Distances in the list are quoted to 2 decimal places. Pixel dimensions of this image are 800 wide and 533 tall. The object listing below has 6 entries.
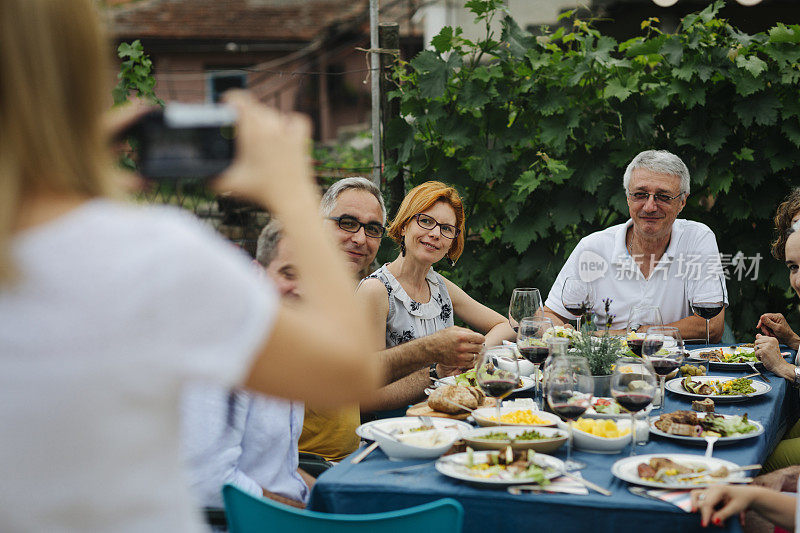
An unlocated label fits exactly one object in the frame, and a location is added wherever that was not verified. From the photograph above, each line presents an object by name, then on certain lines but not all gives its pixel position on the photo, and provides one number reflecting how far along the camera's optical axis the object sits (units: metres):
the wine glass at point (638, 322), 2.70
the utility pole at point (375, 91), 4.93
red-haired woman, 3.18
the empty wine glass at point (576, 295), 3.33
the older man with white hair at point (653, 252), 3.91
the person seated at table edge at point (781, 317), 3.46
